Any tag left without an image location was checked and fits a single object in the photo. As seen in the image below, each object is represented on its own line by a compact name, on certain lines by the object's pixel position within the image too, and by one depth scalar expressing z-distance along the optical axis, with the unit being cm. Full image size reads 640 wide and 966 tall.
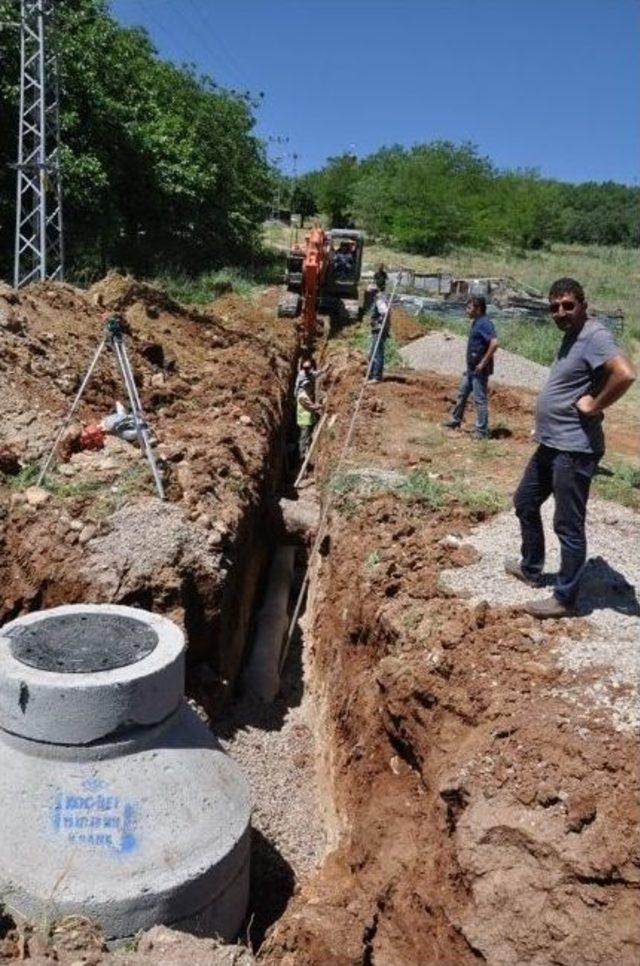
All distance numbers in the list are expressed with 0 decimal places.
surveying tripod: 778
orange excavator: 2128
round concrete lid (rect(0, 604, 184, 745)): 452
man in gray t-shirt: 502
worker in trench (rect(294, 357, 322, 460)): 1409
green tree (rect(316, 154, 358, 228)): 7414
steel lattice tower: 1720
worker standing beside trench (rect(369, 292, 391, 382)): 1445
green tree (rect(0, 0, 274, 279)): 2300
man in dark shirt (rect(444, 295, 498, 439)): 1090
